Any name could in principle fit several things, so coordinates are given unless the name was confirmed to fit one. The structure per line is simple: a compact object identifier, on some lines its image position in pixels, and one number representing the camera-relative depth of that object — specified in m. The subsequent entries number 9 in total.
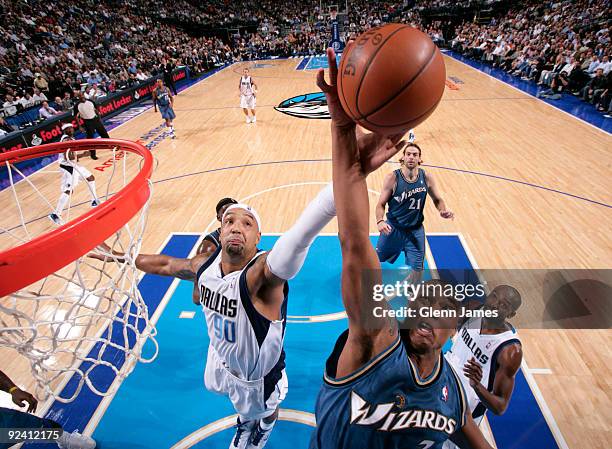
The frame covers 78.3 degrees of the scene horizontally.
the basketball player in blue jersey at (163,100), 10.19
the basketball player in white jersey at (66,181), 6.06
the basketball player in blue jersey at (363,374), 1.23
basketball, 1.39
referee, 8.88
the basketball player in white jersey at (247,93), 11.05
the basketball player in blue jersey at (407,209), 4.28
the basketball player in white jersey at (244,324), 2.32
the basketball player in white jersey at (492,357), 2.57
